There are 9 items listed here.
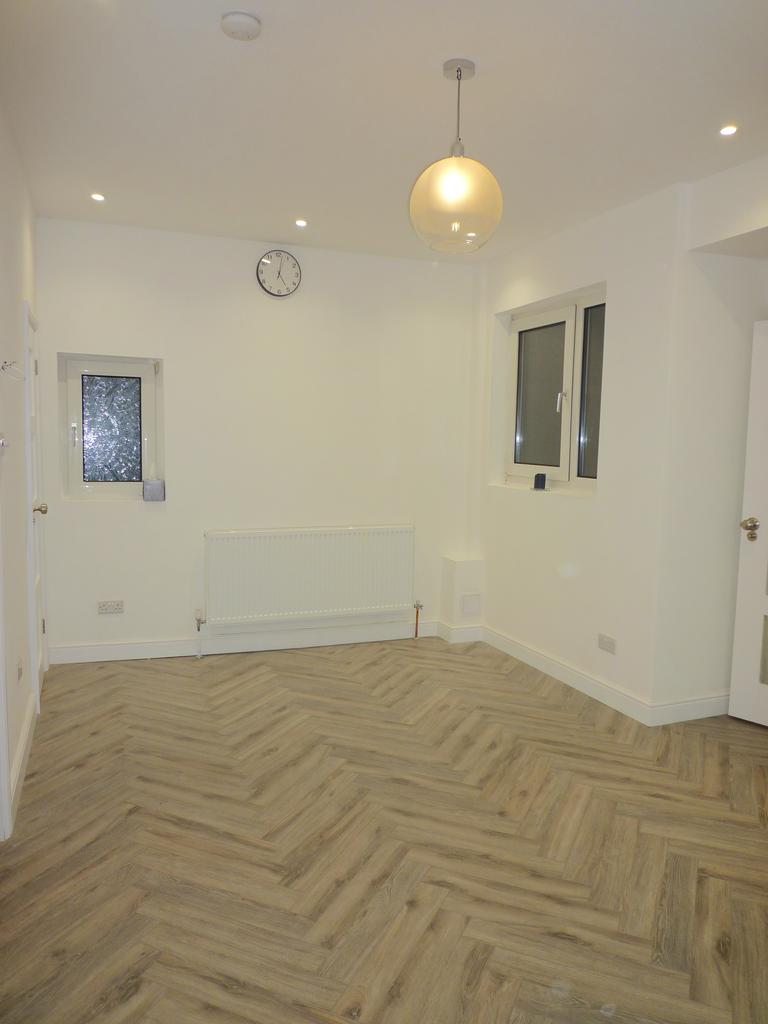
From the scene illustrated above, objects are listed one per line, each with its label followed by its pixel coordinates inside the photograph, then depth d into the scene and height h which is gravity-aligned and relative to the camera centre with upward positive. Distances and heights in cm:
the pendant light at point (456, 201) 222 +83
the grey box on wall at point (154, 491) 479 -25
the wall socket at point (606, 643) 418 -107
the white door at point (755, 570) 387 -57
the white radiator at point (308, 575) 488 -84
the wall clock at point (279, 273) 494 +129
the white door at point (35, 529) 378 -45
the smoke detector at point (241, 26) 228 +141
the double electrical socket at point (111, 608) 477 -105
